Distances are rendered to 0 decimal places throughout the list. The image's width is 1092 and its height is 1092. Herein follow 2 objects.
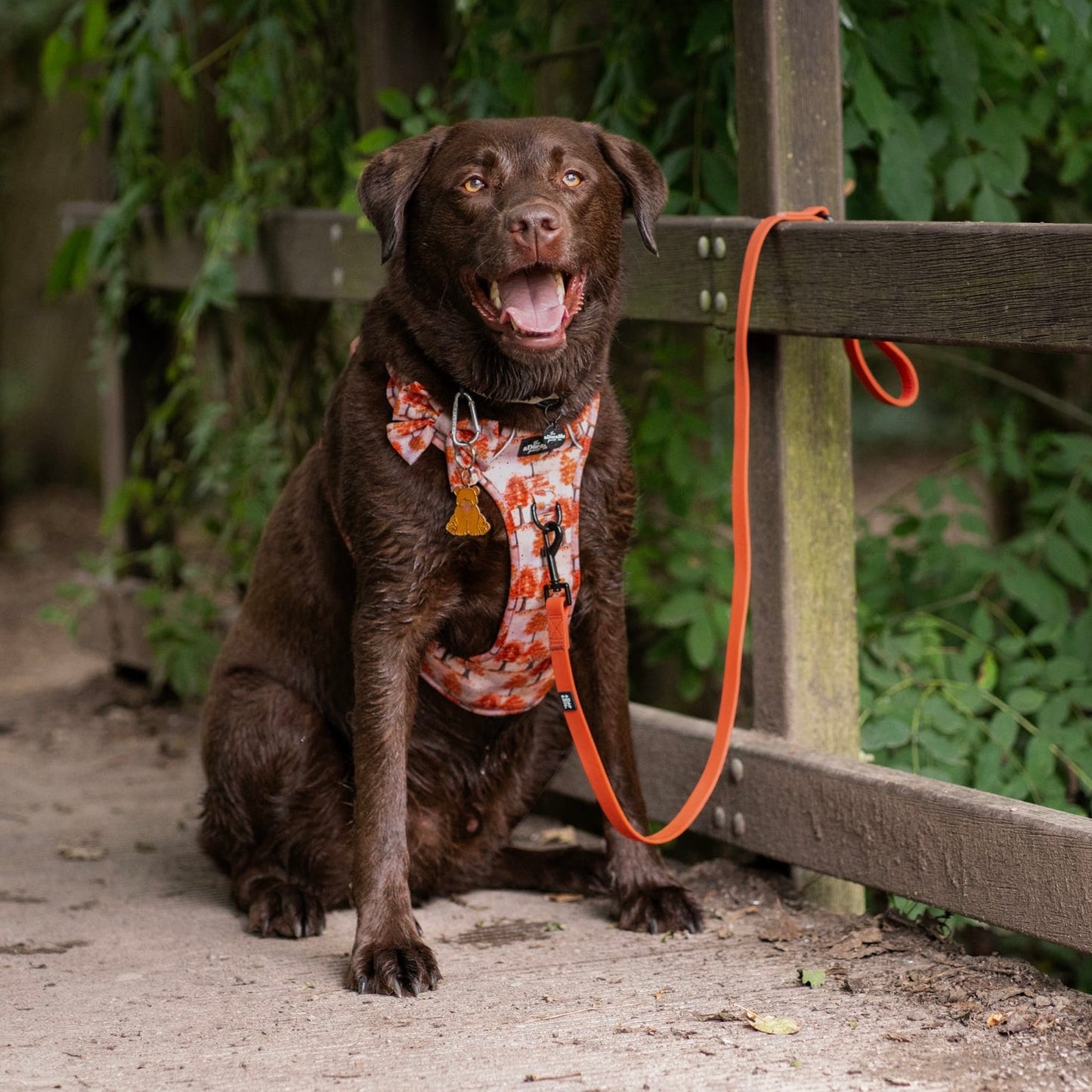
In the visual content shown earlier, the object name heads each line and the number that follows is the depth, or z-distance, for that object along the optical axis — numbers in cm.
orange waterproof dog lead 317
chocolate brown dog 306
